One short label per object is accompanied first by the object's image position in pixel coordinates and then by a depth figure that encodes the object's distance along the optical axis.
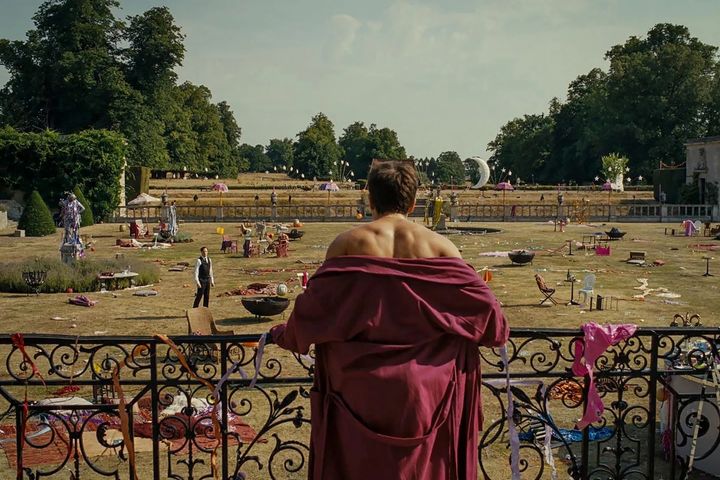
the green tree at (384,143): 120.56
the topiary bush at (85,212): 43.19
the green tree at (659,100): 71.12
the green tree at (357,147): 124.70
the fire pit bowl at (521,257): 26.62
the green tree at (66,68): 59.25
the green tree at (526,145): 95.06
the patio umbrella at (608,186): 63.72
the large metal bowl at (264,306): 16.59
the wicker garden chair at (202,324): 12.97
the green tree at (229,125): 129.12
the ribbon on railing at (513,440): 4.50
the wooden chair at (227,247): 31.81
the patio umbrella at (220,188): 60.12
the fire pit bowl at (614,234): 37.03
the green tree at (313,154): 109.06
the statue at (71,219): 23.97
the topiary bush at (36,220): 38.88
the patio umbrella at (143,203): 48.75
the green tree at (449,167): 144.38
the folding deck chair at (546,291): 18.80
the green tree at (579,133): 80.44
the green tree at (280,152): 186.62
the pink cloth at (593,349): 4.92
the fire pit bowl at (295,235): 37.31
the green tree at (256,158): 184.25
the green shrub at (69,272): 21.41
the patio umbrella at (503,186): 65.07
